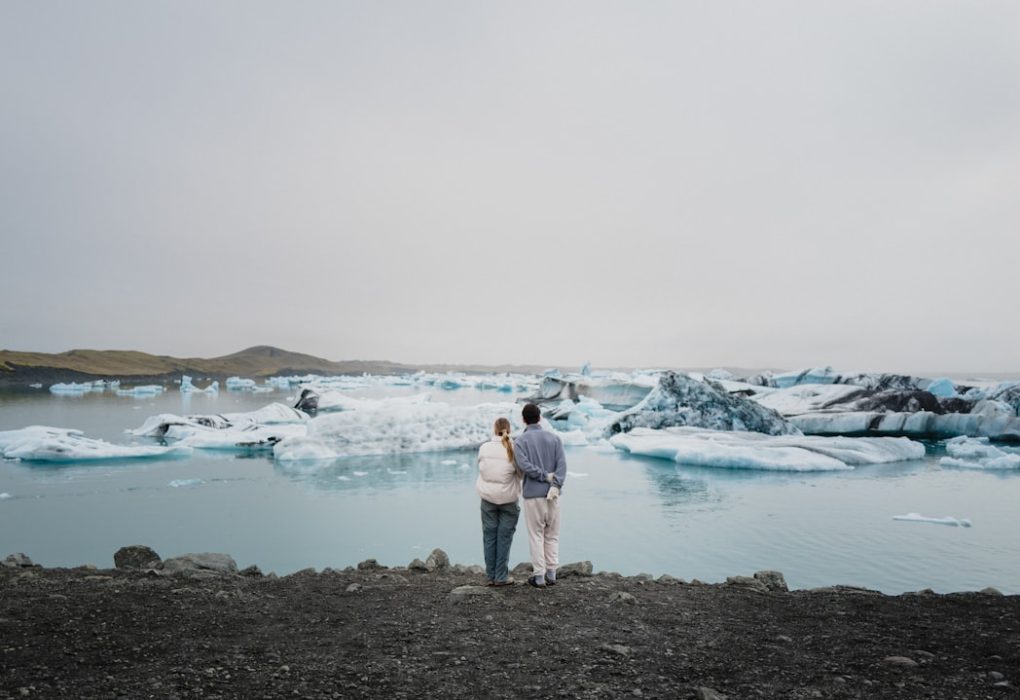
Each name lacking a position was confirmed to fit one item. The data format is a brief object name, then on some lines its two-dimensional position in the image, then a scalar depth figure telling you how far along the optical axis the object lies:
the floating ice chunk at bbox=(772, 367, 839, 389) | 34.28
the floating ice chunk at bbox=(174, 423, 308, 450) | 19.59
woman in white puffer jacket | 5.26
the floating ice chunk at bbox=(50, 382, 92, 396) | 52.19
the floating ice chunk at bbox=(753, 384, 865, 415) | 26.25
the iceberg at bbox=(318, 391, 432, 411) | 35.25
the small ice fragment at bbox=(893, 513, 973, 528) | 10.62
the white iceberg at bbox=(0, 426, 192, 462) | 16.27
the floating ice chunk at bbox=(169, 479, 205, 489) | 13.76
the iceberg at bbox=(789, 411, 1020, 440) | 23.20
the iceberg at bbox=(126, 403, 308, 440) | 19.86
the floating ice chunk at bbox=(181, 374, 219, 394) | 52.23
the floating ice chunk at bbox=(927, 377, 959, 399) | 28.77
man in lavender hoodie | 5.21
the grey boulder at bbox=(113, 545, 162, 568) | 6.50
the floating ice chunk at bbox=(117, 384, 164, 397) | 48.94
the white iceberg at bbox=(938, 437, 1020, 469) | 17.05
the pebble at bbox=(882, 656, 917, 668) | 3.46
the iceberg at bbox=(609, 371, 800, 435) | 21.73
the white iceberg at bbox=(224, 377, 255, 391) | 64.69
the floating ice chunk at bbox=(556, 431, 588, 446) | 22.33
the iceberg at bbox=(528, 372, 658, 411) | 36.66
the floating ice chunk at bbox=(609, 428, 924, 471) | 16.73
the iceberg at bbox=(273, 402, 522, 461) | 18.58
